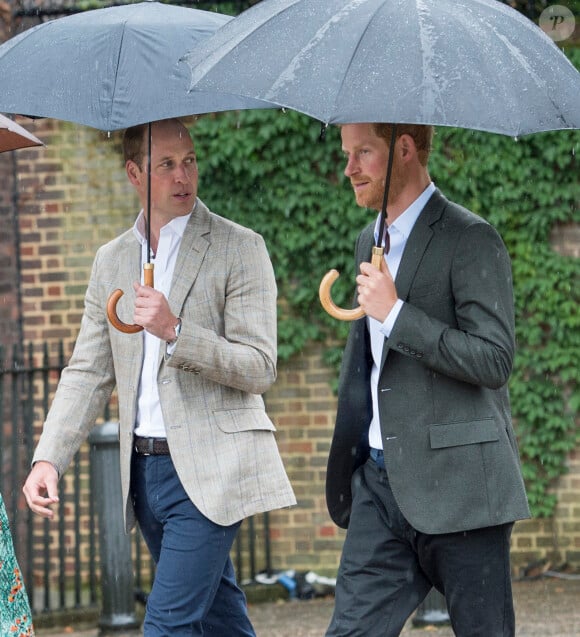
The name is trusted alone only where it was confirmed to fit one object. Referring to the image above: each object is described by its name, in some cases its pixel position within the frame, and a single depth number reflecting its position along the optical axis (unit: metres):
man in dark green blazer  6.59
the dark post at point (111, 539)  13.23
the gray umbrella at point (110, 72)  7.55
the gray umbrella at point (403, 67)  6.04
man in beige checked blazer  7.48
